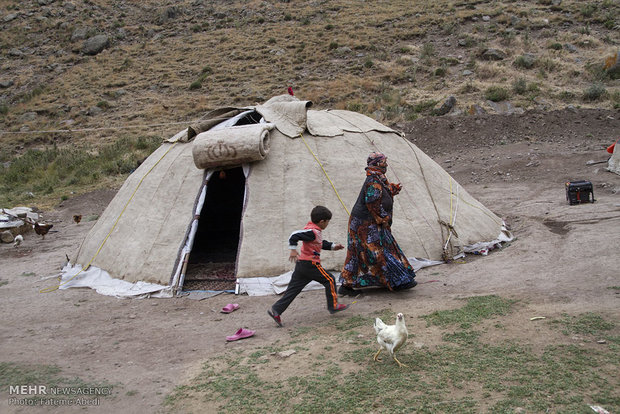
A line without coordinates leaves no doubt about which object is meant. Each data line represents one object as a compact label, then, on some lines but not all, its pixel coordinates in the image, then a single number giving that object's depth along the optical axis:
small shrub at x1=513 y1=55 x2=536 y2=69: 20.03
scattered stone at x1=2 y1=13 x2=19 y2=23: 34.78
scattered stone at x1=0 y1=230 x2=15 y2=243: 10.39
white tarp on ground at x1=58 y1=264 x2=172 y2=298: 5.74
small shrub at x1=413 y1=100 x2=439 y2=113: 17.70
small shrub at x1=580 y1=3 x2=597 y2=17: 24.61
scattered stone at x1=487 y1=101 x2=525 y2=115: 16.19
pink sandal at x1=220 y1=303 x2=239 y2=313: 5.20
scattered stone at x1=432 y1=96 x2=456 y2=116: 16.95
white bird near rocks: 9.88
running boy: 4.54
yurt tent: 5.91
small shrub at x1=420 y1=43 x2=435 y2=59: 23.55
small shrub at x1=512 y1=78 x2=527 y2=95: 17.25
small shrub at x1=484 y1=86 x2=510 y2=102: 16.95
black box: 8.36
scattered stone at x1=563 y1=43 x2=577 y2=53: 21.28
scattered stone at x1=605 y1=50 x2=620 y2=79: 18.09
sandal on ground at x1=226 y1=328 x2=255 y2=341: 4.43
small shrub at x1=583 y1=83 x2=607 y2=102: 16.33
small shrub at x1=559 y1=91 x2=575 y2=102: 16.73
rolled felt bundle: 6.04
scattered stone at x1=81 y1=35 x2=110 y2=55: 31.14
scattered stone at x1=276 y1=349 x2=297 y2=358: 3.85
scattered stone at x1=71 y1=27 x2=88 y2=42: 32.28
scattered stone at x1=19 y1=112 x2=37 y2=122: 25.22
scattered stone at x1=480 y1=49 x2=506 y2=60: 21.36
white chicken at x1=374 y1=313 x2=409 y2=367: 3.28
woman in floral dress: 4.98
